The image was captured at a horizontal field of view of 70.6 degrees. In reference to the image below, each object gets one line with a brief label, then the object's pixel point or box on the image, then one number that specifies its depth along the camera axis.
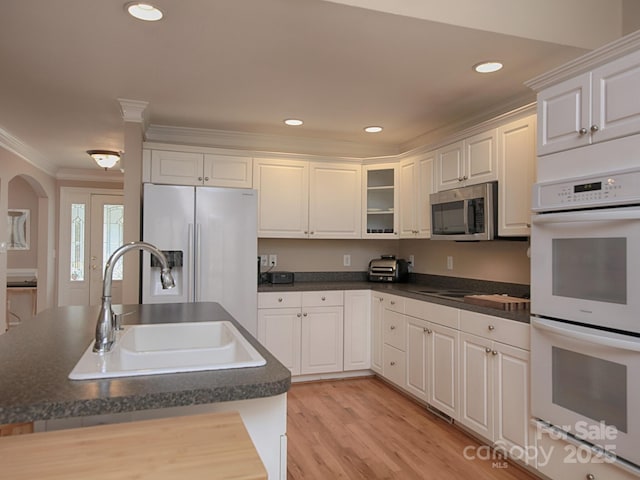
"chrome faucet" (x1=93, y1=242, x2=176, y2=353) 1.42
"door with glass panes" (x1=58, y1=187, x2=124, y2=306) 6.95
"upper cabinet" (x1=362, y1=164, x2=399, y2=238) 4.30
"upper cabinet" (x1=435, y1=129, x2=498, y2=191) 3.03
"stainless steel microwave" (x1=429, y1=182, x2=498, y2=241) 2.99
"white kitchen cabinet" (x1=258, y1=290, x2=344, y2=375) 3.90
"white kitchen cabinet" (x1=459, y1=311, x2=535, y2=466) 2.38
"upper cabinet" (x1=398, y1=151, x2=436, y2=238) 3.79
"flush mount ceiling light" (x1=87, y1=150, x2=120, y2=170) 5.16
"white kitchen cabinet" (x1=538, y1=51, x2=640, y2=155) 1.82
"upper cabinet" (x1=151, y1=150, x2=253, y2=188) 3.72
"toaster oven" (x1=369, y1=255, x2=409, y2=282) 4.44
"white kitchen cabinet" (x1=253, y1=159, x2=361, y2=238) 4.10
